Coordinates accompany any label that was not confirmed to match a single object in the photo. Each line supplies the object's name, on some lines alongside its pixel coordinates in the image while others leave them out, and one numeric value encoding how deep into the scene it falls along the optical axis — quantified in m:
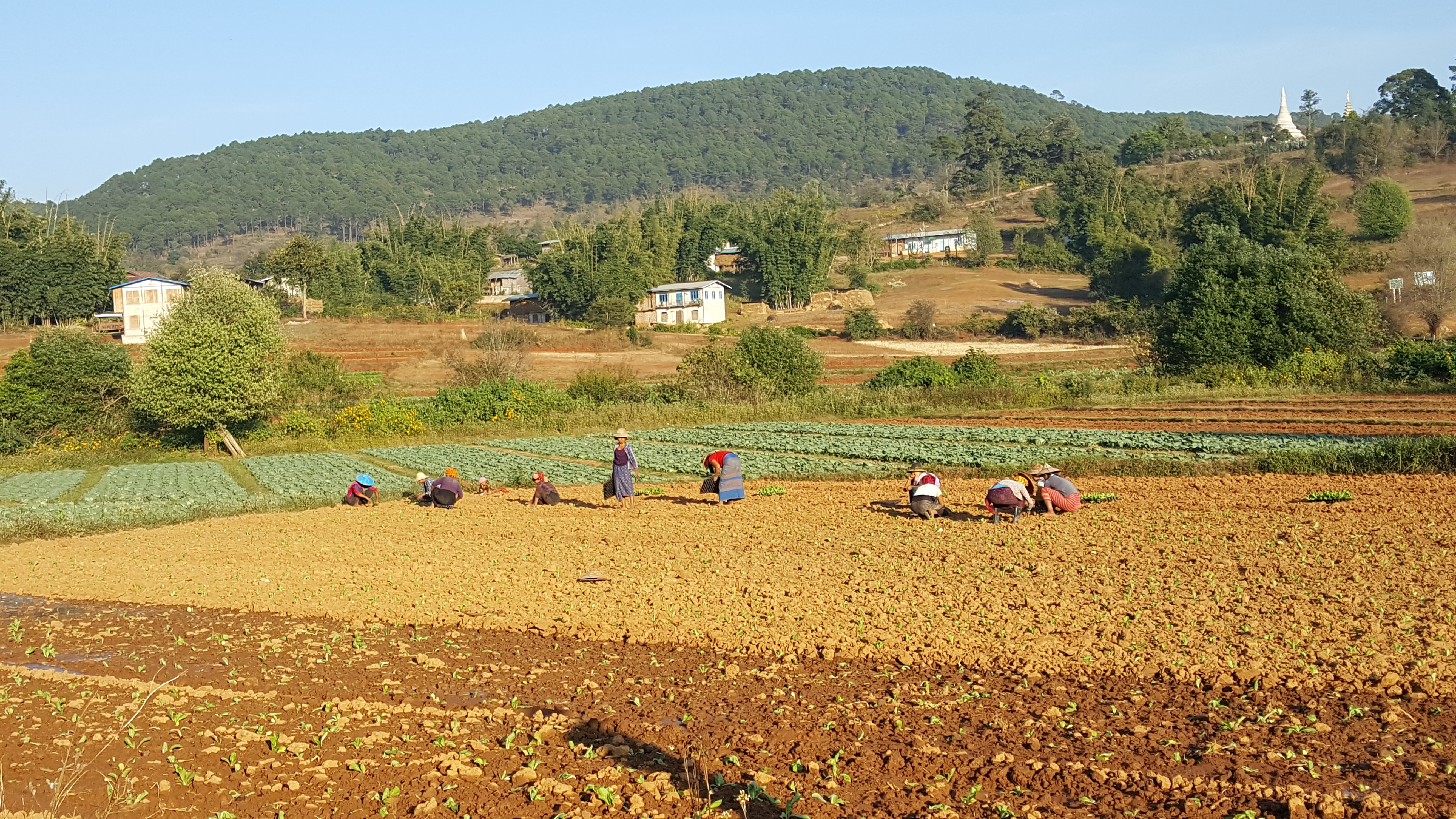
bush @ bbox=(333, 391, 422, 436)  44.88
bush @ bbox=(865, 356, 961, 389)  47.22
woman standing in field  23.06
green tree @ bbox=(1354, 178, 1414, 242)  91.44
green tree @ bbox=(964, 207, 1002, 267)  116.69
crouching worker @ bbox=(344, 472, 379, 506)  25.89
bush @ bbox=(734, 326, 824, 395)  47.53
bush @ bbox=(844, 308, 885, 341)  84.50
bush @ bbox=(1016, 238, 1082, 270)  111.00
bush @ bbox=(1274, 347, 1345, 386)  41.12
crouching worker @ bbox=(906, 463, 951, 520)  19.19
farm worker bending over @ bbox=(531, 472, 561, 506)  23.91
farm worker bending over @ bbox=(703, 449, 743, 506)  22.02
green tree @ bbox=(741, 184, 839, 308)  103.94
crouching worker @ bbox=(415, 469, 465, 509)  24.59
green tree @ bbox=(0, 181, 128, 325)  82.50
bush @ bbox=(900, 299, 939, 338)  83.44
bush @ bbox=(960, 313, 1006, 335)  83.62
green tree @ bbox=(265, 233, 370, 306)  97.19
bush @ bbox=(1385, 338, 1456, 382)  38.81
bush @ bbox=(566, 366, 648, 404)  50.34
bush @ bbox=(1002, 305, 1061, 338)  81.94
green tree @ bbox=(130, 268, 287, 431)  41.59
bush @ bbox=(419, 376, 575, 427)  46.38
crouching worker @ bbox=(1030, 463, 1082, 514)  18.67
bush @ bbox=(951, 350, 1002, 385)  46.47
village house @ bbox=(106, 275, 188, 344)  78.31
